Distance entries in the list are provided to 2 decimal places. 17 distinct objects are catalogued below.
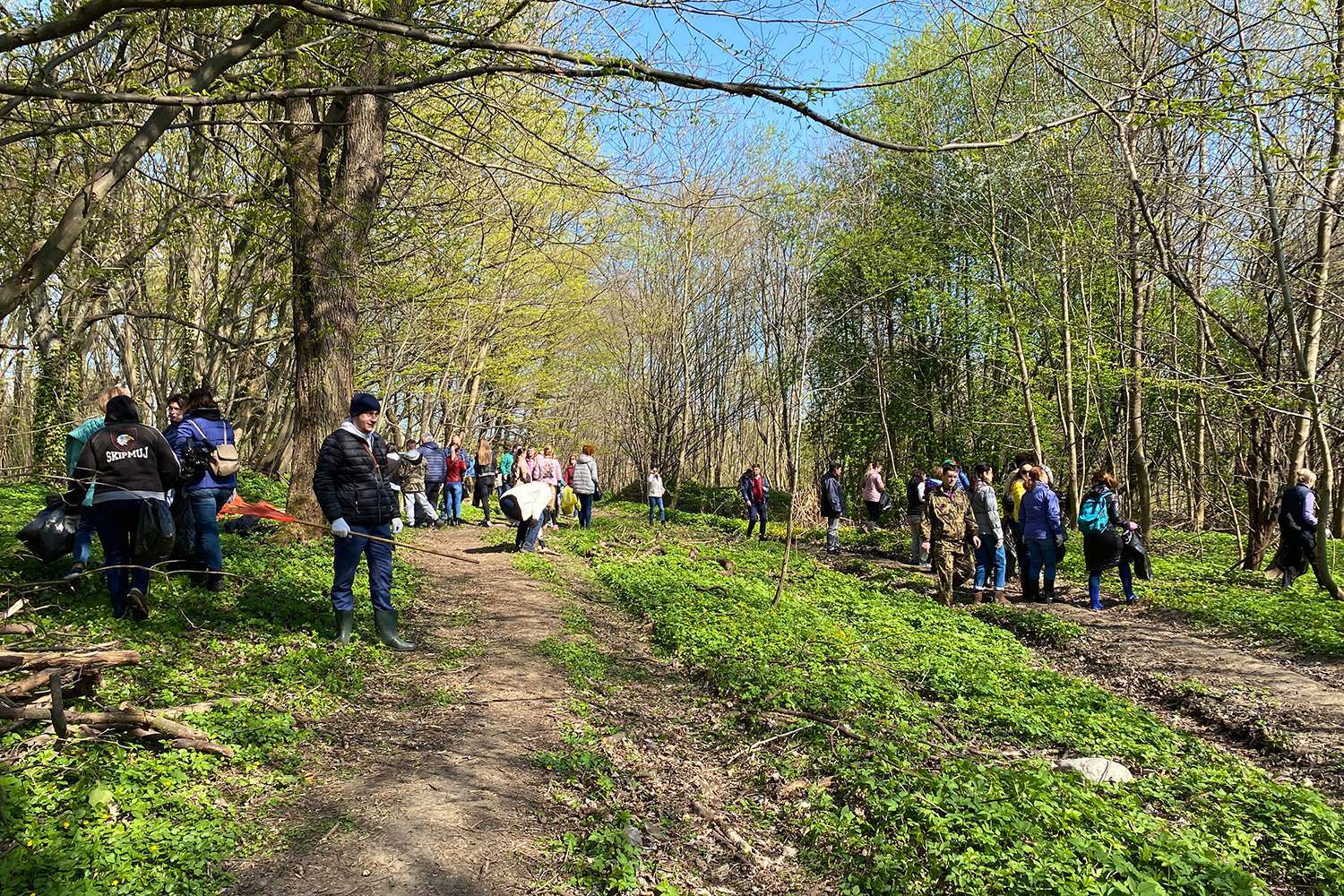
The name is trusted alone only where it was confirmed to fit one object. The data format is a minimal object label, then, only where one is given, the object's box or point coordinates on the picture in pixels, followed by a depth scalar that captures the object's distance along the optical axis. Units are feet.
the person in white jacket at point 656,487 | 72.28
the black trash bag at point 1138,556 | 38.55
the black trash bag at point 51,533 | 22.52
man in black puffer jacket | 21.81
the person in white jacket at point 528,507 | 43.62
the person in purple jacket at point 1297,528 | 36.88
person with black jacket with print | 20.34
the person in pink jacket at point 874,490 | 59.77
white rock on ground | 17.42
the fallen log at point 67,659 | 14.96
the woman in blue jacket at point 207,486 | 24.77
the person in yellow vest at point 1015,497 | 39.01
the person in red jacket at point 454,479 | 60.08
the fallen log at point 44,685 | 13.92
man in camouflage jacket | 38.06
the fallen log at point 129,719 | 13.38
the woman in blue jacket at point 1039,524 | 36.60
